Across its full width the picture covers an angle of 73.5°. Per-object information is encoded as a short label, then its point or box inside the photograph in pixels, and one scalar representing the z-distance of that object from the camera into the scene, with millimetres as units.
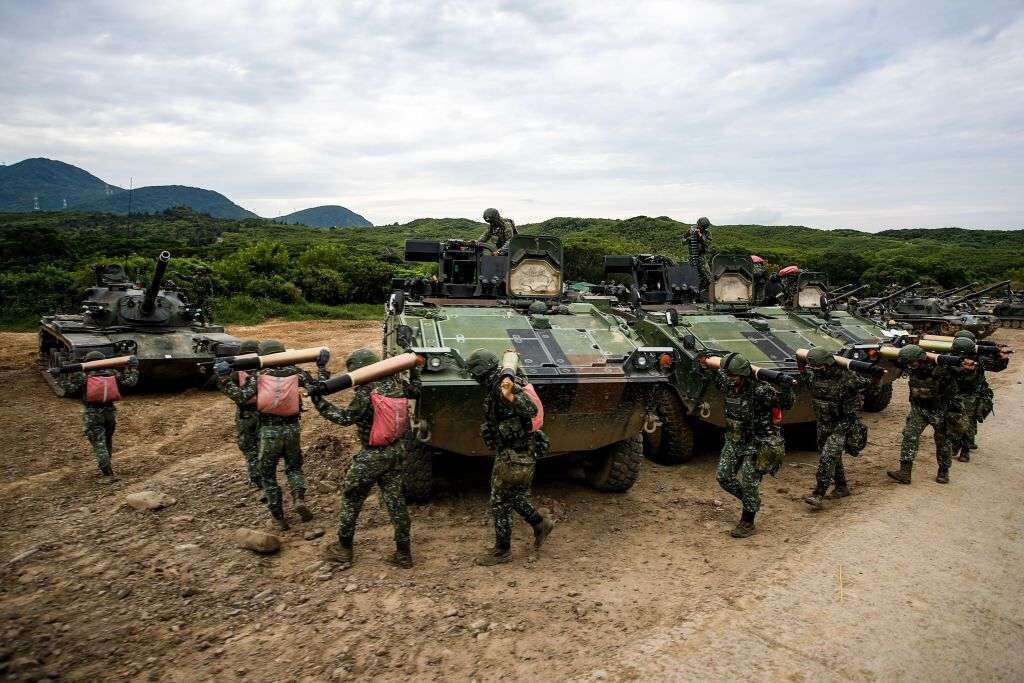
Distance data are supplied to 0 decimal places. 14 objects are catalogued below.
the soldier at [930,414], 6766
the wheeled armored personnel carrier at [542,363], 5566
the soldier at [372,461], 4785
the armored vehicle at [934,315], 15609
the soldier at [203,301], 12934
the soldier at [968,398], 6605
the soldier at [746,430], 5512
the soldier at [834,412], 6137
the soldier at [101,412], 7086
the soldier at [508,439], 4742
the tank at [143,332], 10656
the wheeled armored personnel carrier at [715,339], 7457
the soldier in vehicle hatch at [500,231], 9711
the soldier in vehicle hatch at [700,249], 10516
